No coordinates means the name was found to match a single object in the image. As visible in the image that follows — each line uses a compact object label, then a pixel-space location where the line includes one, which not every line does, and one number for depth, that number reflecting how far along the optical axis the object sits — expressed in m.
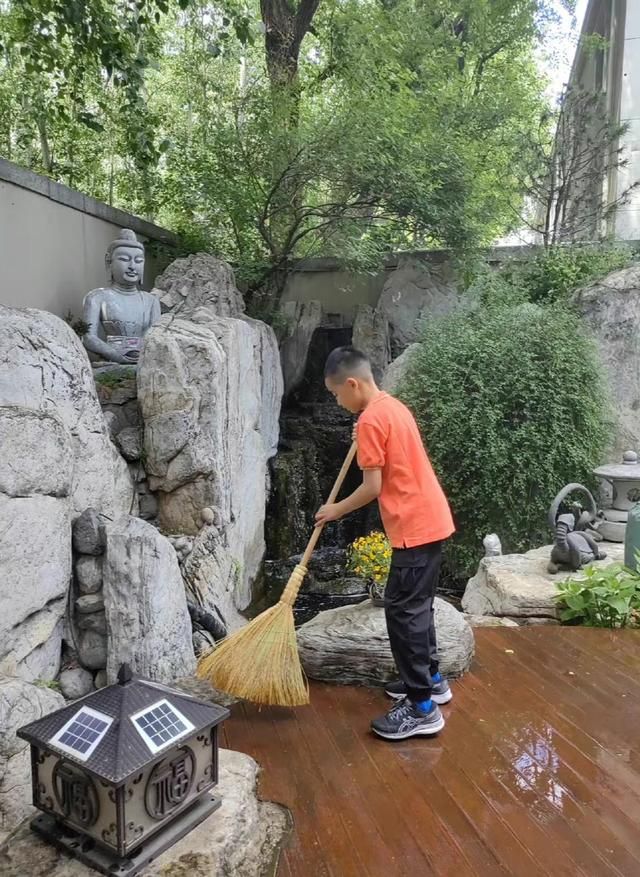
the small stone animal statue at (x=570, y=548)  4.85
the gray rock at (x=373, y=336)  9.28
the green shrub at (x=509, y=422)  6.29
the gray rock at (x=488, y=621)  4.23
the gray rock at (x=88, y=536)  3.47
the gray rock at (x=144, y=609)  3.18
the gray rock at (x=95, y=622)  3.37
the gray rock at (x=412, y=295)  9.49
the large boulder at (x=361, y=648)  3.25
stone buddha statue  5.73
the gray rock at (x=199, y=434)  4.55
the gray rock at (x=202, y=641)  3.89
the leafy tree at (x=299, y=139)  7.12
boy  2.69
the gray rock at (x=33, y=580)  2.91
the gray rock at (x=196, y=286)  7.17
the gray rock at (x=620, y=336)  7.53
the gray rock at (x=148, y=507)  4.70
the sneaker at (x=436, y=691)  3.06
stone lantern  5.65
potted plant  3.66
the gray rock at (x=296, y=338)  9.20
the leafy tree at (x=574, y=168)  9.63
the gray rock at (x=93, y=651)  3.36
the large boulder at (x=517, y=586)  4.46
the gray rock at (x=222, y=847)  1.86
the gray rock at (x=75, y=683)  3.25
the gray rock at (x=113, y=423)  4.66
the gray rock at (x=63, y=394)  3.29
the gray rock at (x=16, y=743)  2.16
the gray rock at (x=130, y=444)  4.59
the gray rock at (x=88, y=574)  3.43
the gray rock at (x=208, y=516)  4.70
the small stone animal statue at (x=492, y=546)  5.58
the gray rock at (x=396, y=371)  7.45
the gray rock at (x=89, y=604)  3.38
